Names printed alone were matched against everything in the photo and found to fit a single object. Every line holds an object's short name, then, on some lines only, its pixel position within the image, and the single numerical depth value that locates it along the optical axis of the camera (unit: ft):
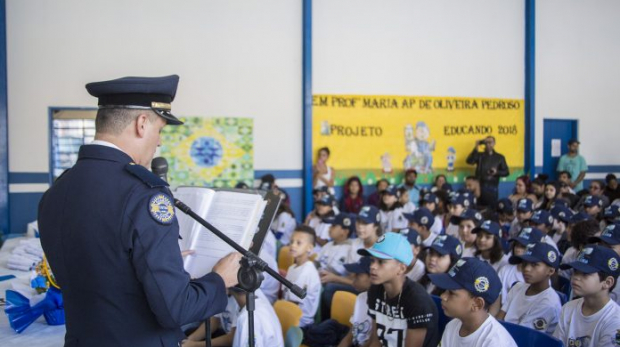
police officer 4.56
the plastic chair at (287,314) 10.20
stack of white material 13.03
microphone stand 5.27
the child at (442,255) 12.19
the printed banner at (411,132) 30.01
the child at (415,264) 13.39
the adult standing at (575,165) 32.40
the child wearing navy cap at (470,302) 7.95
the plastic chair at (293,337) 8.08
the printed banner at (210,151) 27.61
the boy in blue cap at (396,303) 9.07
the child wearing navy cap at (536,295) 10.31
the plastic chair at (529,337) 7.83
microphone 7.52
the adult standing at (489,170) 30.53
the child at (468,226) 15.80
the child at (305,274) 12.29
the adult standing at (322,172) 29.19
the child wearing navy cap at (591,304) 8.91
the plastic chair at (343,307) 11.28
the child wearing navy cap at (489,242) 14.24
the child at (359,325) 10.20
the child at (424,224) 17.42
